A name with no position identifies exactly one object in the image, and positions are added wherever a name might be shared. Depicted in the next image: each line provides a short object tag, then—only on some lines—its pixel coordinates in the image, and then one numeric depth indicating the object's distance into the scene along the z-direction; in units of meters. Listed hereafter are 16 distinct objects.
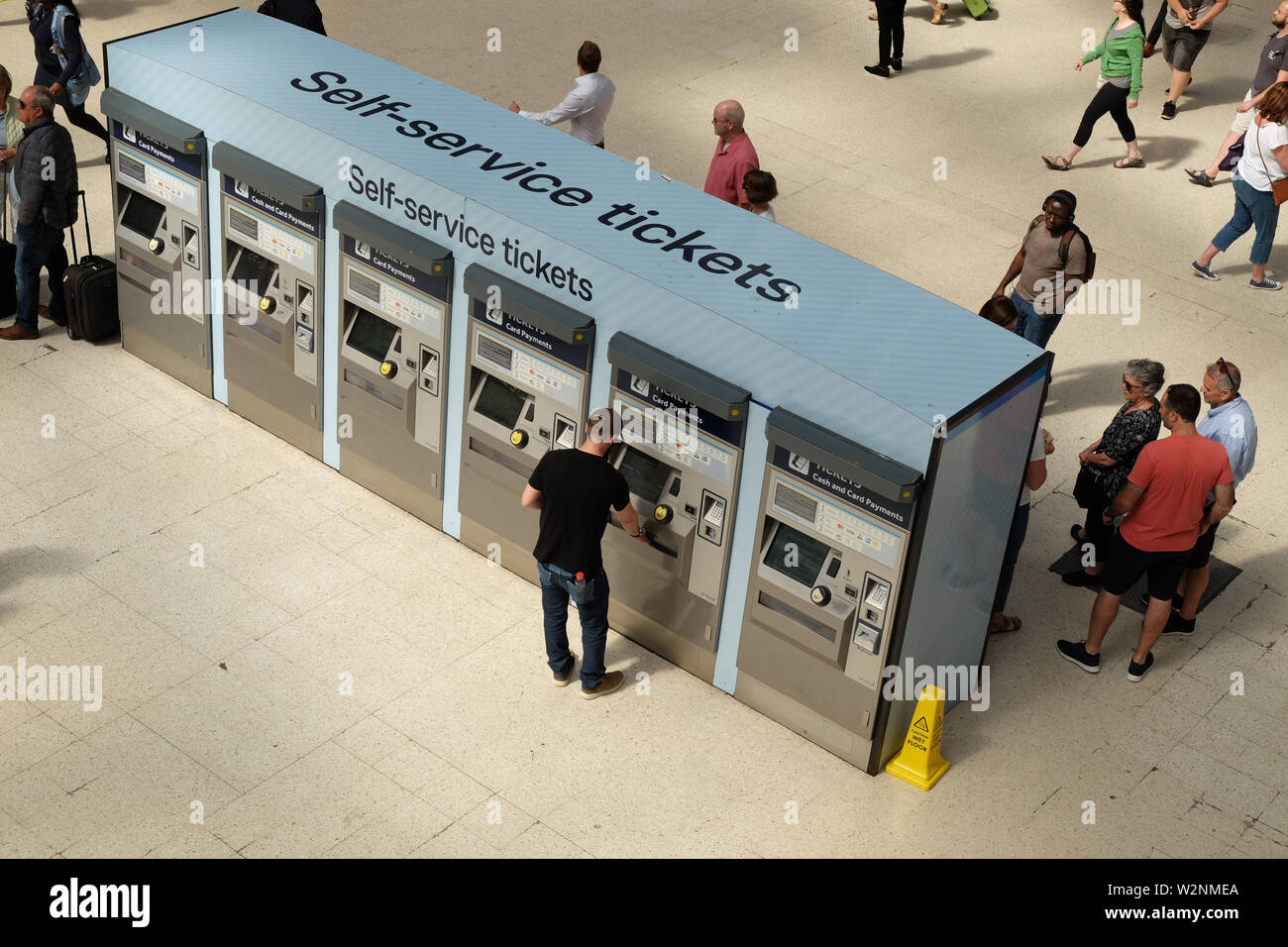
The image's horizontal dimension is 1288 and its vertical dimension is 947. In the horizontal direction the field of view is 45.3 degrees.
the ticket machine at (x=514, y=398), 7.65
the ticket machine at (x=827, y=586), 6.75
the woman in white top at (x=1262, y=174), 11.16
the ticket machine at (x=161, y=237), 9.11
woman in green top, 12.53
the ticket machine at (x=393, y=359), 8.14
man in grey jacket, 9.62
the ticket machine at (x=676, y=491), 7.20
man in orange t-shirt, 7.51
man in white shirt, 10.69
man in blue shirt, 8.00
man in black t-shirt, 7.12
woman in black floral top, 7.94
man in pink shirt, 9.69
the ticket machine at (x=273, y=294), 8.59
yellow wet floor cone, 7.23
